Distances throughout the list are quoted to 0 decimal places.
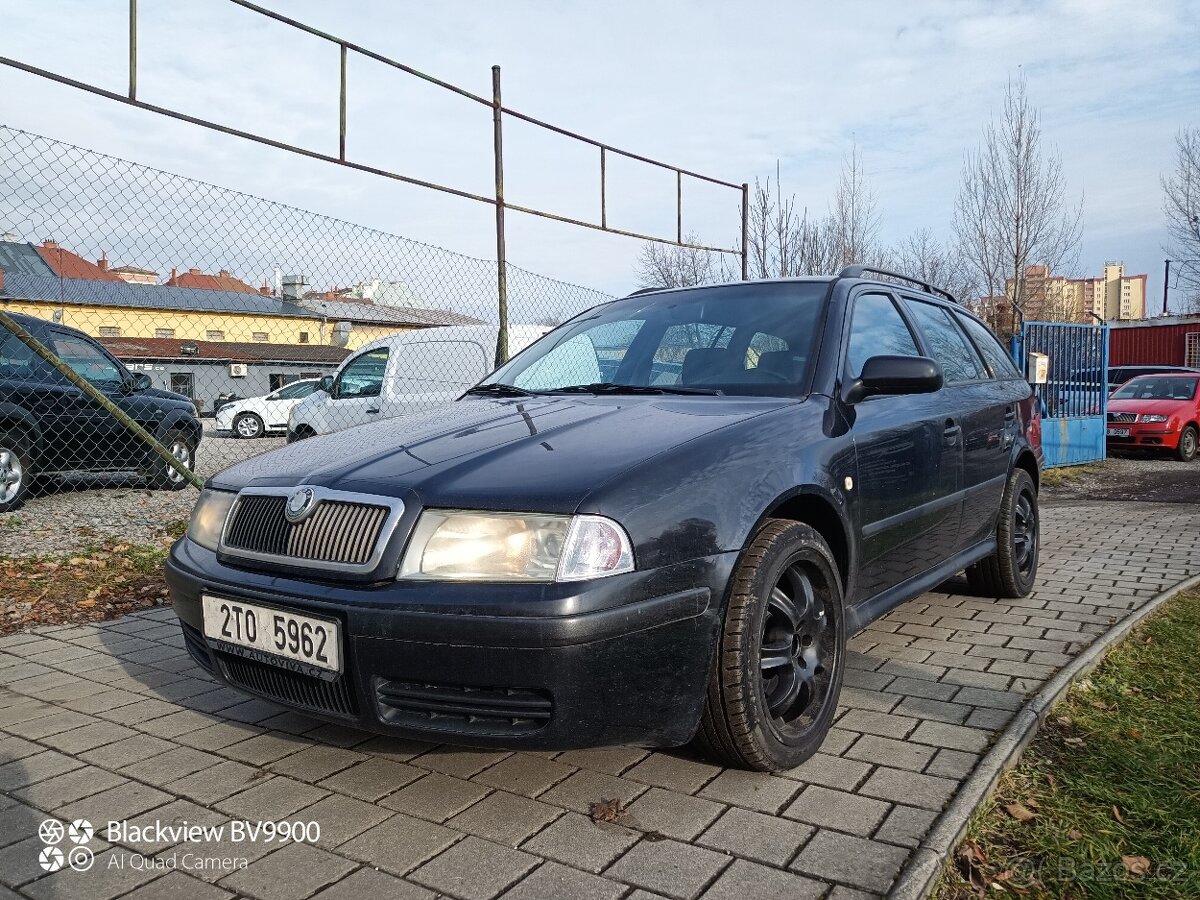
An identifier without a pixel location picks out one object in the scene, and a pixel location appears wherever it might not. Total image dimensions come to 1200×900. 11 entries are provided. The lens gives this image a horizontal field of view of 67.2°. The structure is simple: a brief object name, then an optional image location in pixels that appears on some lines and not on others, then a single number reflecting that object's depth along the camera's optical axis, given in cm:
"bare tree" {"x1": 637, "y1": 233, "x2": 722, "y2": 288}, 1920
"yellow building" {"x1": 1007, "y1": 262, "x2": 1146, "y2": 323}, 2281
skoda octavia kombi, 218
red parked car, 1375
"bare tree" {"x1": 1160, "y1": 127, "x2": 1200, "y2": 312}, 2434
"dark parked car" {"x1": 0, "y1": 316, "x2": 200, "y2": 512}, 754
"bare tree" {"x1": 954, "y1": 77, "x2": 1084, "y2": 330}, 2131
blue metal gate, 1157
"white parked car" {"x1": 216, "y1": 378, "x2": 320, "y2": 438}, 2258
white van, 933
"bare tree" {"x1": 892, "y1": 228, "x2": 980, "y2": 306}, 2608
